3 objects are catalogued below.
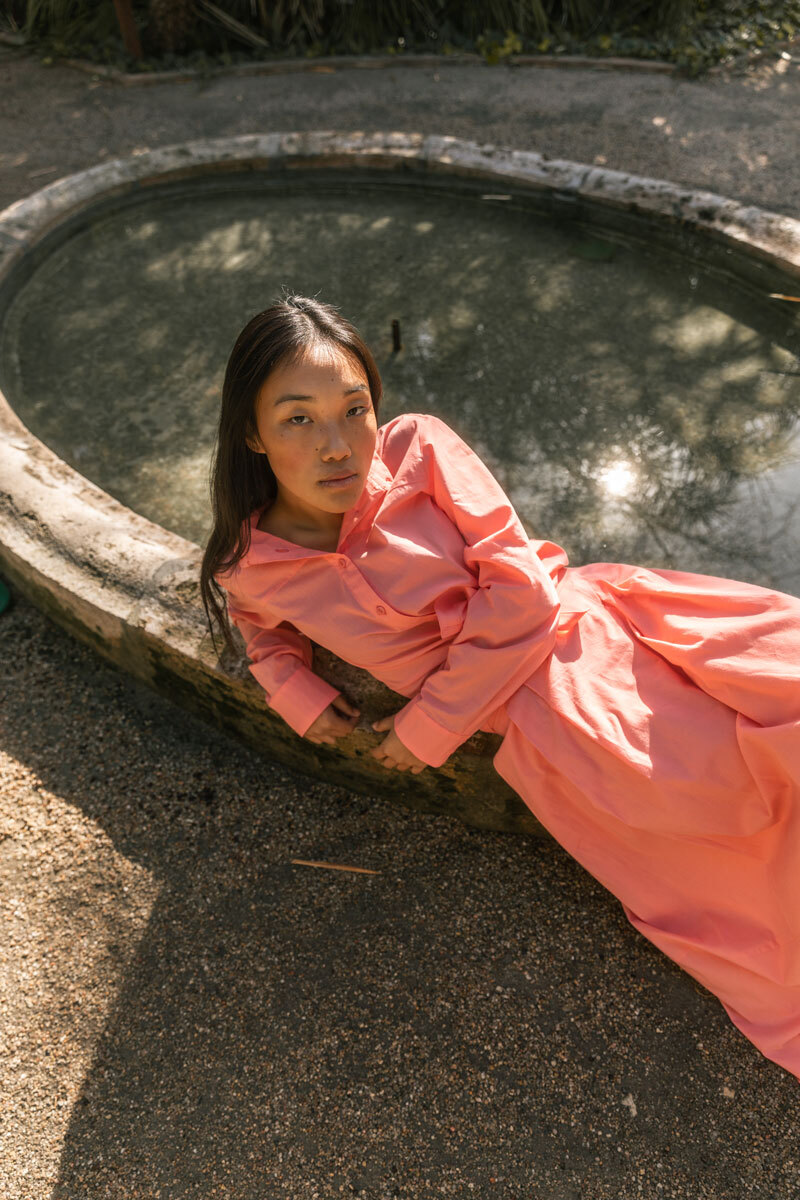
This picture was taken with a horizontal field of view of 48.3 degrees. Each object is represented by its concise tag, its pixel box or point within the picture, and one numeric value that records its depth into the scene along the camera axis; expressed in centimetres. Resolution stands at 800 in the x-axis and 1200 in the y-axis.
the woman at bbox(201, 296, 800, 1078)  190
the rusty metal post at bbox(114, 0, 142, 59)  663
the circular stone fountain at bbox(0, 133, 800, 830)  278
